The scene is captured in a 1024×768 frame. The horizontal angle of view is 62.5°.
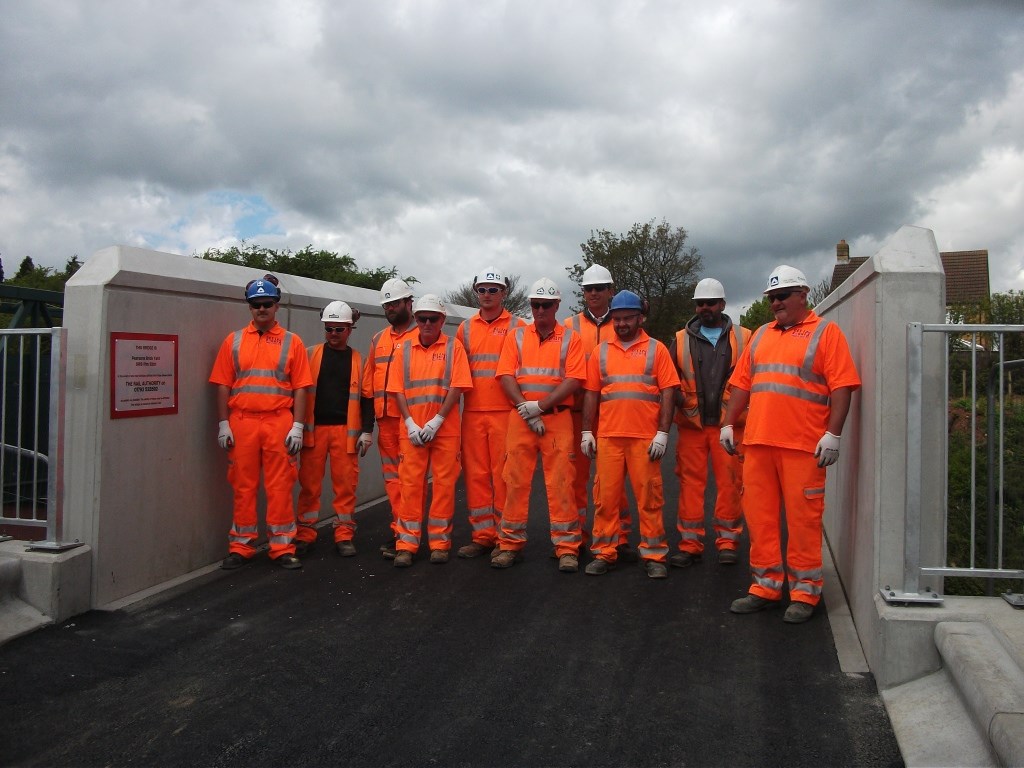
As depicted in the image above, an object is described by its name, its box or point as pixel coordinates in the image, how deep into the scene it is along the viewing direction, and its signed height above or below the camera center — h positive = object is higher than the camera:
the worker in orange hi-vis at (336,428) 6.84 -0.23
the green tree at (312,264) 30.33 +5.02
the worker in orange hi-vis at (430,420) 6.44 -0.15
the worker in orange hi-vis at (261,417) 6.23 -0.13
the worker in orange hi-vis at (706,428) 6.34 -0.19
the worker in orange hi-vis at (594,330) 6.57 +0.58
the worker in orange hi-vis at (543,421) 6.24 -0.14
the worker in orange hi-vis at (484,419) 6.61 -0.14
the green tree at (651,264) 35.88 +6.15
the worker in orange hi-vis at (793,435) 4.85 -0.18
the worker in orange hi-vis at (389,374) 6.75 +0.21
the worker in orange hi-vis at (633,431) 6.03 -0.20
